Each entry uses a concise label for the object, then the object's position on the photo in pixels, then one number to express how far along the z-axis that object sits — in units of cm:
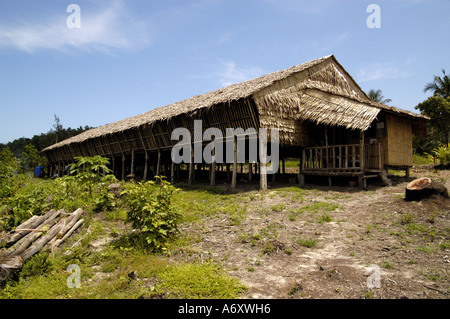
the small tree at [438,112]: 2358
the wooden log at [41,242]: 555
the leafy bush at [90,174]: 888
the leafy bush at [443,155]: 1600
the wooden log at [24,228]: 585
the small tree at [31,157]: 3064
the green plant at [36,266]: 523
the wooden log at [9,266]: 486
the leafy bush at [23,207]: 699
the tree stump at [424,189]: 837
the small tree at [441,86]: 2858
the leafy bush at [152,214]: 623
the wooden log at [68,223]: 640
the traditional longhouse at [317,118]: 1210
